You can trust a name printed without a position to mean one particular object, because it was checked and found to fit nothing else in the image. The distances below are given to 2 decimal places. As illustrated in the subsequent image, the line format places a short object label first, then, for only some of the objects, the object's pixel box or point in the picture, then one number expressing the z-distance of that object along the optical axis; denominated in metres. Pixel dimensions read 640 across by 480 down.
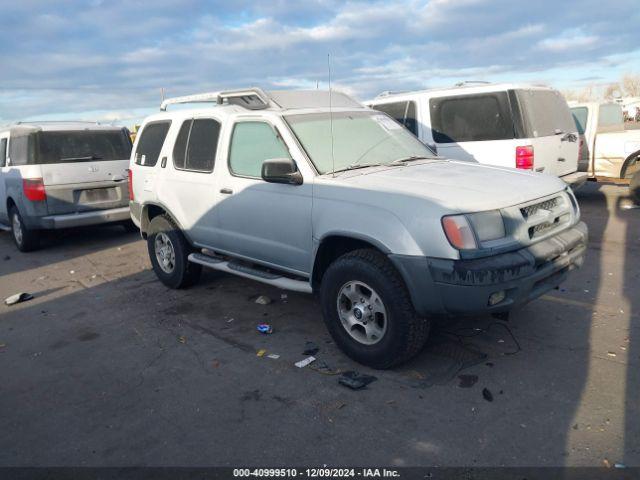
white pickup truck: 9.25
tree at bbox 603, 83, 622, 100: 68.75
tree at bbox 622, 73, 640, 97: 66.12
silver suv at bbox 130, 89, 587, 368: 3.40
